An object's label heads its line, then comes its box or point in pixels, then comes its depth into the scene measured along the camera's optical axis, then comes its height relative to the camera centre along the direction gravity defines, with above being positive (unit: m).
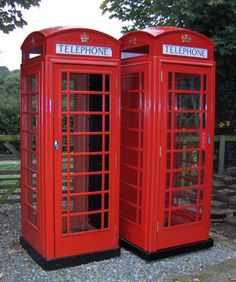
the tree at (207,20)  6.74 +1.57
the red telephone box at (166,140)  4.54 -0.35
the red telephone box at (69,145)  4.21 -0.39
